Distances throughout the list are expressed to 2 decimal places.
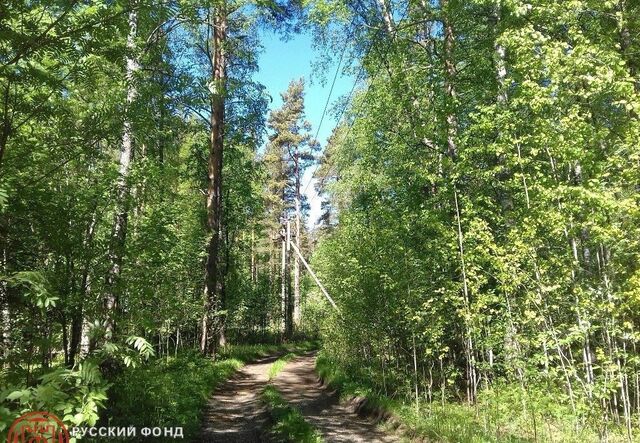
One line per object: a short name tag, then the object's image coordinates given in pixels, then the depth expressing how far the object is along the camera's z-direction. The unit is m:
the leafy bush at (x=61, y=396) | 2.29
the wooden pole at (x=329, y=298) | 14.62
